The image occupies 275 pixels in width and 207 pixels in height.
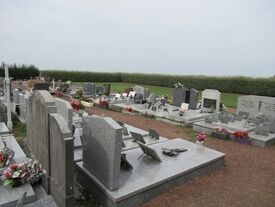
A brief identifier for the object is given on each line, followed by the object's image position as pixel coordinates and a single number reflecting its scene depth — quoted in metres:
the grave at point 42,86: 14.83
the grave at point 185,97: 15.20
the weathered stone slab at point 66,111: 6.86
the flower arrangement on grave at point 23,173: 4.57
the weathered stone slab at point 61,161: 4.01
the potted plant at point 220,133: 9.56
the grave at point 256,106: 11.77
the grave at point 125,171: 4.43
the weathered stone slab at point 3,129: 8.00
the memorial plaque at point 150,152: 5.84
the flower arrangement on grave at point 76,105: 10.04
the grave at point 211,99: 14.33
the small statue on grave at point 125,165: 5.38
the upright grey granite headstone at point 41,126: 4.76
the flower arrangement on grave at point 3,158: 5.18
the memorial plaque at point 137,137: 6.98
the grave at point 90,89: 21.98
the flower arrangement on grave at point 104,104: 15.96
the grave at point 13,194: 4.14
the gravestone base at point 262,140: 8.72
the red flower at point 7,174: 4.55
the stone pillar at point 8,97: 8.90
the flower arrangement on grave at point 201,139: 7.21
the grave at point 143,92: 17.70
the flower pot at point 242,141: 8.99
